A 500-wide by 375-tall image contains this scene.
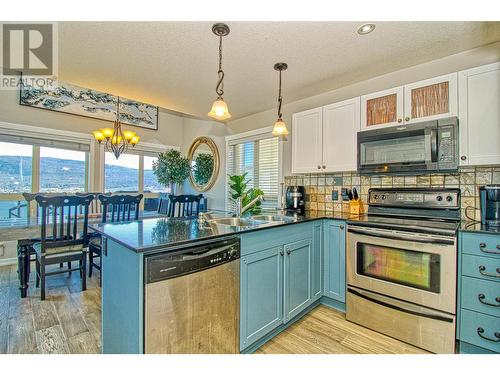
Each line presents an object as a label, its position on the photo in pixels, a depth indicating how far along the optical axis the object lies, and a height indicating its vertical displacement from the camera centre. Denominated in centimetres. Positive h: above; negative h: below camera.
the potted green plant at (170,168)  463 +39
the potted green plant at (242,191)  343 -4
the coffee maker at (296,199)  295 -13
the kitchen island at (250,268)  122 -57
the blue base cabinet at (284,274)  164 -71
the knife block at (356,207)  258 -20
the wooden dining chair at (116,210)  282 -29
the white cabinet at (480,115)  177 +58
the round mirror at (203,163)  450 +49
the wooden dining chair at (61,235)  245 -55
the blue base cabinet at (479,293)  155 -70
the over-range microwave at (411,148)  193 +37
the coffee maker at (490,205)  177 -11
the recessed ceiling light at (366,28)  173 +120
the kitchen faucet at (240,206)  231 -18
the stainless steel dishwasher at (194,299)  117 -62
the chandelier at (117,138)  348 +74
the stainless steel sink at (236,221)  220 -32
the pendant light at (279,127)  225 +58
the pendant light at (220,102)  172 +64
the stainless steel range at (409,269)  170 -64
